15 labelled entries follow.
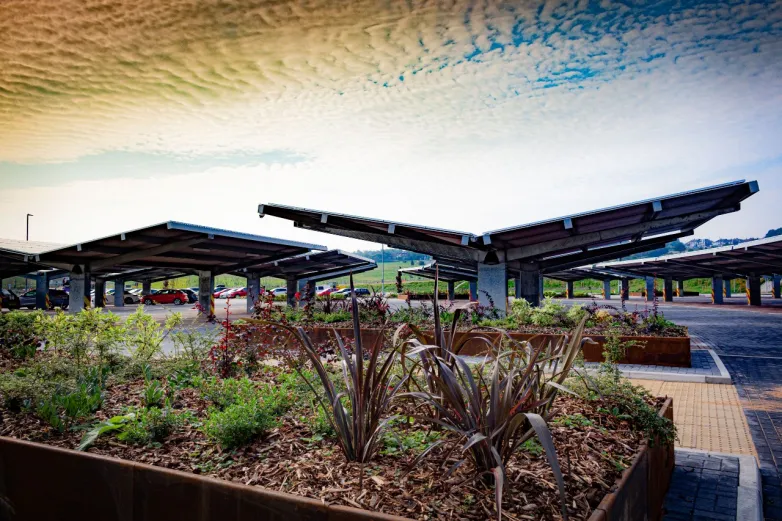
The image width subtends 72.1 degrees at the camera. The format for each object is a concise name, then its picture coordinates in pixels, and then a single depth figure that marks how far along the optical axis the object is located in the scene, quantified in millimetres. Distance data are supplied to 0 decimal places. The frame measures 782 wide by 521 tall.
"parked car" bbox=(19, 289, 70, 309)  35688
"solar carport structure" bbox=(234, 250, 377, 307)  29972
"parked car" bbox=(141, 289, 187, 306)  44322
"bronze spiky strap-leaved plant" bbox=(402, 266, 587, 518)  3113
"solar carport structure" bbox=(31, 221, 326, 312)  19234
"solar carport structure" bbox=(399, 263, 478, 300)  35719
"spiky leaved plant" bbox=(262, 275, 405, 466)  3500
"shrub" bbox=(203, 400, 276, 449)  3924
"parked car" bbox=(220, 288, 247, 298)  52181
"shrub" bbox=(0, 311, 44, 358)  8367
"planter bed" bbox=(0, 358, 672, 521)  2936
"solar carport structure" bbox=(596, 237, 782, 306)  24516
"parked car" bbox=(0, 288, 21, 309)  33625
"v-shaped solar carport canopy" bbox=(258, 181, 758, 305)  14709
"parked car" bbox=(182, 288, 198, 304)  45469
